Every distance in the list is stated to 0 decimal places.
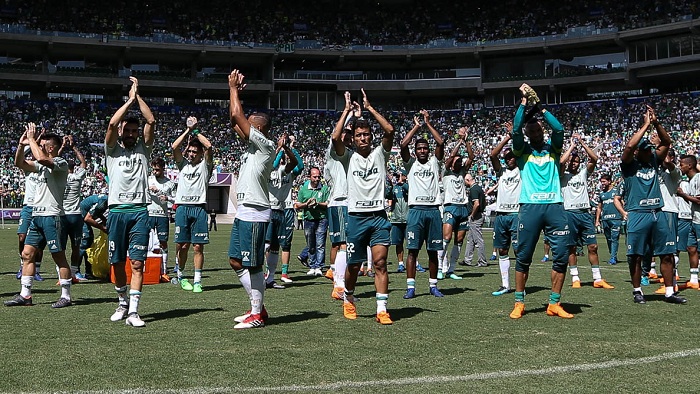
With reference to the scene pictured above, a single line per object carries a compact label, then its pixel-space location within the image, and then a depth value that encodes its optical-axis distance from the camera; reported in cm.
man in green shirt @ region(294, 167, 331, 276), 1584
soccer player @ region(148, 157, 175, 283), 1414
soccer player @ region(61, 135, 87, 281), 1197
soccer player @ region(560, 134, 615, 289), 1308
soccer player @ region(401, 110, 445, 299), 1123
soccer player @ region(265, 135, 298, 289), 1195
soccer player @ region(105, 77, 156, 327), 885
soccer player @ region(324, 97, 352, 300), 1123
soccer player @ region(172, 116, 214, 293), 1264
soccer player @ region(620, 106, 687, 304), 1055
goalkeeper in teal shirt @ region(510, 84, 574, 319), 930
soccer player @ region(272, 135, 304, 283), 1411
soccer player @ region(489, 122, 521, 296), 1219
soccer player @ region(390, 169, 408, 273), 1374
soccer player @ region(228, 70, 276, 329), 848
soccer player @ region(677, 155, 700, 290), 1255
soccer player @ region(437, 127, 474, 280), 1514
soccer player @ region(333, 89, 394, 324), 900
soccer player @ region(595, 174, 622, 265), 1906
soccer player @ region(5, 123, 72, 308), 1045
